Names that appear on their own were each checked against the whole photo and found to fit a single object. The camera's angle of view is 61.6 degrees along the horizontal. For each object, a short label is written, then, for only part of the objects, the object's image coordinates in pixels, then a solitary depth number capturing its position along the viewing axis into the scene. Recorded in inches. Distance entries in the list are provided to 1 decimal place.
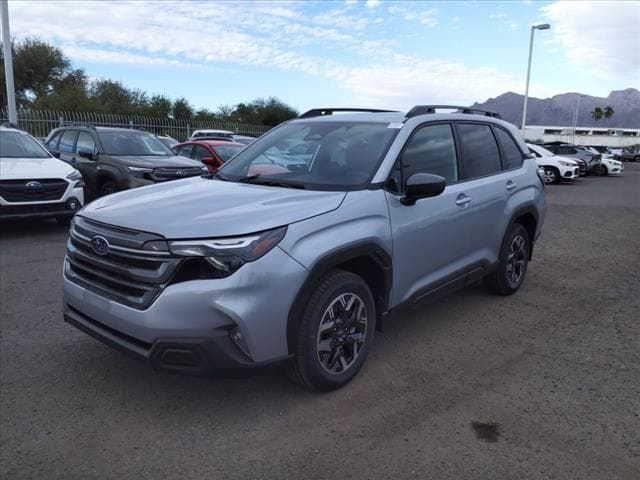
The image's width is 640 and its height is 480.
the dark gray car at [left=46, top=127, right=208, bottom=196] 362.3
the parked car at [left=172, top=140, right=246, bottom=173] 486.2
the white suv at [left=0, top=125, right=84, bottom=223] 306.8
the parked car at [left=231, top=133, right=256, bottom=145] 719.2
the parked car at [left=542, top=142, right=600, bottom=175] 1003.3
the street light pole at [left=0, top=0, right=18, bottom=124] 613.0
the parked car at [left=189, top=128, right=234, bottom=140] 849.5
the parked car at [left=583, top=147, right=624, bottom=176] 1107.9
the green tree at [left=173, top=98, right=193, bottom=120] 1801.2
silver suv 111.4
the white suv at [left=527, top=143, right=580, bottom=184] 825.5
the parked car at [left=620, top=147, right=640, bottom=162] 2128.4
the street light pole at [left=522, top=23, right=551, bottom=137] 1229.1
